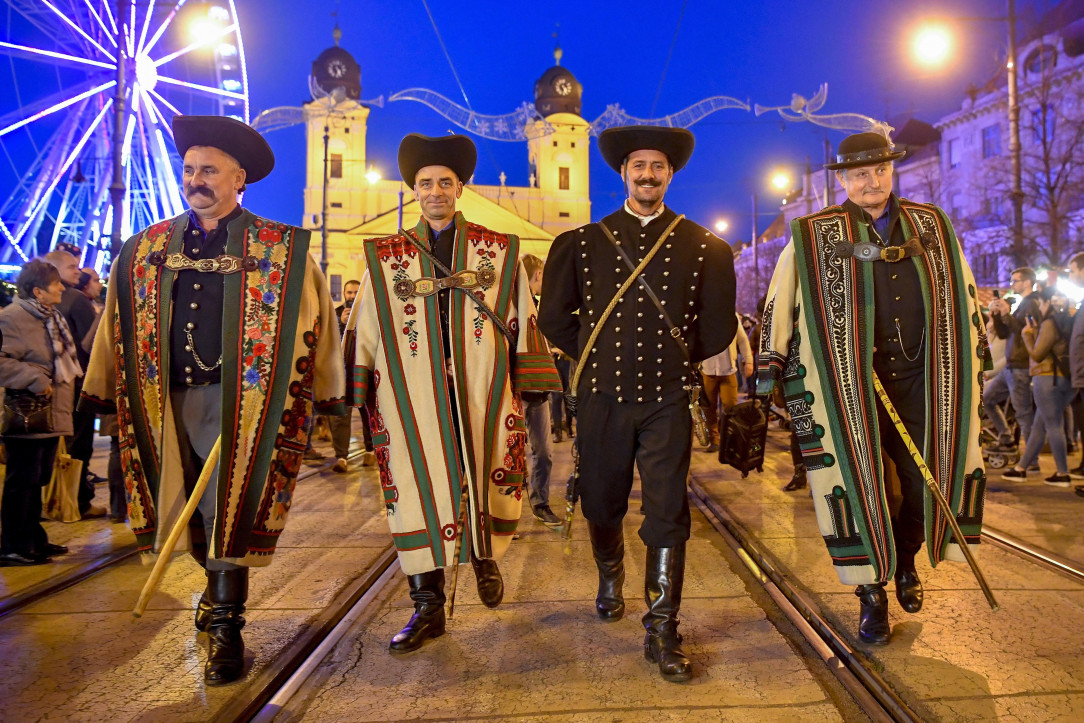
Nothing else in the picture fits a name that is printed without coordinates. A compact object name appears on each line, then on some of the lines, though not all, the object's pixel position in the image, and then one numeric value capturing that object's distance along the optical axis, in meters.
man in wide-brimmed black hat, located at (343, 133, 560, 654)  3.51
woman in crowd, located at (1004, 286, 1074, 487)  7.21
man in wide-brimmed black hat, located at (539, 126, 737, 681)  3.26
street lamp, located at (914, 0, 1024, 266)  12.60
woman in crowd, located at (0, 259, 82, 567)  4.86
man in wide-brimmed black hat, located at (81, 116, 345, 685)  3.18
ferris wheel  16.03
